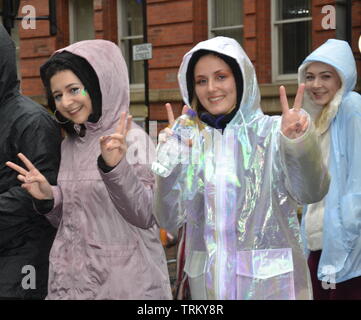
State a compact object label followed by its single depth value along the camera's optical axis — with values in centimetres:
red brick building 1110
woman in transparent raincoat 263
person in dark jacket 329
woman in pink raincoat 302
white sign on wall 856
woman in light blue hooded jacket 373
